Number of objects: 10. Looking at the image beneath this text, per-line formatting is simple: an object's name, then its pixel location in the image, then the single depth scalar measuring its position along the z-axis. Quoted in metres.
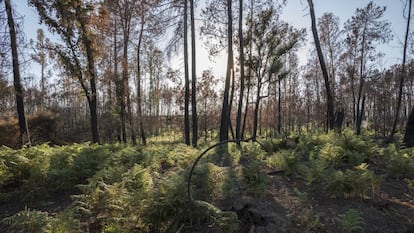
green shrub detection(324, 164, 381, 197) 3.68
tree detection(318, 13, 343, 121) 23.06
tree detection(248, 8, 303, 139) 16.03
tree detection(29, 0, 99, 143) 10.81
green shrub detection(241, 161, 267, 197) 3.89
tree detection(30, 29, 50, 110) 9.78
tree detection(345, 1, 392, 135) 19.79
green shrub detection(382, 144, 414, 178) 4.98
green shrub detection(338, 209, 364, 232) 2.77
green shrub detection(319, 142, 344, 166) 5.39
